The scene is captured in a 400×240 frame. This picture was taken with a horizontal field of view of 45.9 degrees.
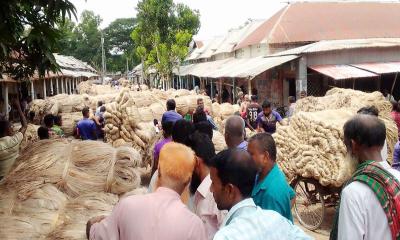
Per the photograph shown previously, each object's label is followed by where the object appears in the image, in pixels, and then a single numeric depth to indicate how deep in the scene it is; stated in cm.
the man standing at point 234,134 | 421
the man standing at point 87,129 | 897
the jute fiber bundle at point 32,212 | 350
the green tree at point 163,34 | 3341
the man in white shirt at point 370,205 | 221
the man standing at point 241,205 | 187
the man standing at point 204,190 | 290
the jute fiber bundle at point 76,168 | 419
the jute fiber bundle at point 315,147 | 563
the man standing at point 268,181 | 310
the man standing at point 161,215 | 219
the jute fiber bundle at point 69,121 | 1270
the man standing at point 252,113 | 1003
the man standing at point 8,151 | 484
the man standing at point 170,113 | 680
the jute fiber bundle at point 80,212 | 348
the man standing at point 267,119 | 814
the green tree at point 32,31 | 540
